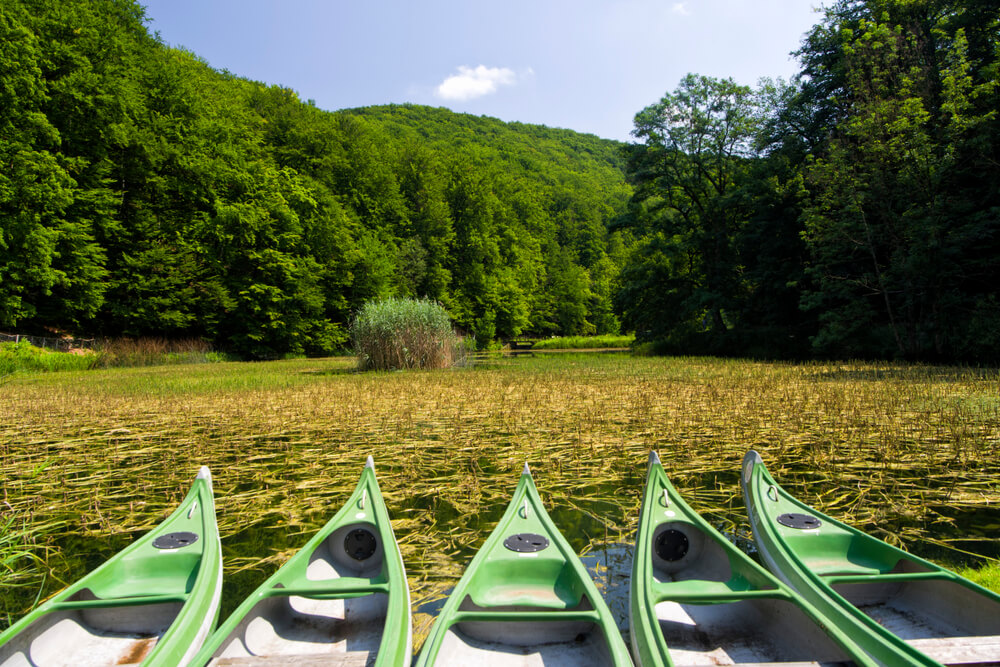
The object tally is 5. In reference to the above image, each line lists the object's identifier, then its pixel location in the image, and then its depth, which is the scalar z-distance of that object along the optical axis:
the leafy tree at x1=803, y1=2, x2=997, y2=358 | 12.70
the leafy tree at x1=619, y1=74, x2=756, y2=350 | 23.64
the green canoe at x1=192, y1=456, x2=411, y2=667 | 1.69
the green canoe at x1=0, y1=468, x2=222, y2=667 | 1.77
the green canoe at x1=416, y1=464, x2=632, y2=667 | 1.74
